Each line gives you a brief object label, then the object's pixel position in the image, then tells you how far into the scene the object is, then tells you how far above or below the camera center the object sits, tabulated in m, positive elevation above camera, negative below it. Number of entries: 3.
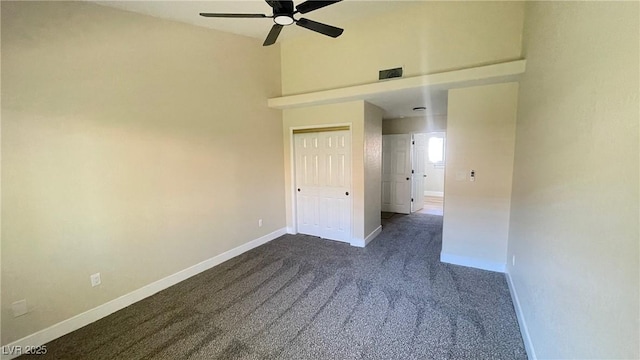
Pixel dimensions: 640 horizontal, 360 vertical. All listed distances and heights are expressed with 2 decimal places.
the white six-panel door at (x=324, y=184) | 4.41 -0.51
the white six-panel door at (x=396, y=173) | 6.42 -0.49
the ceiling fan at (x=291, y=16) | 1.91 +1.13
